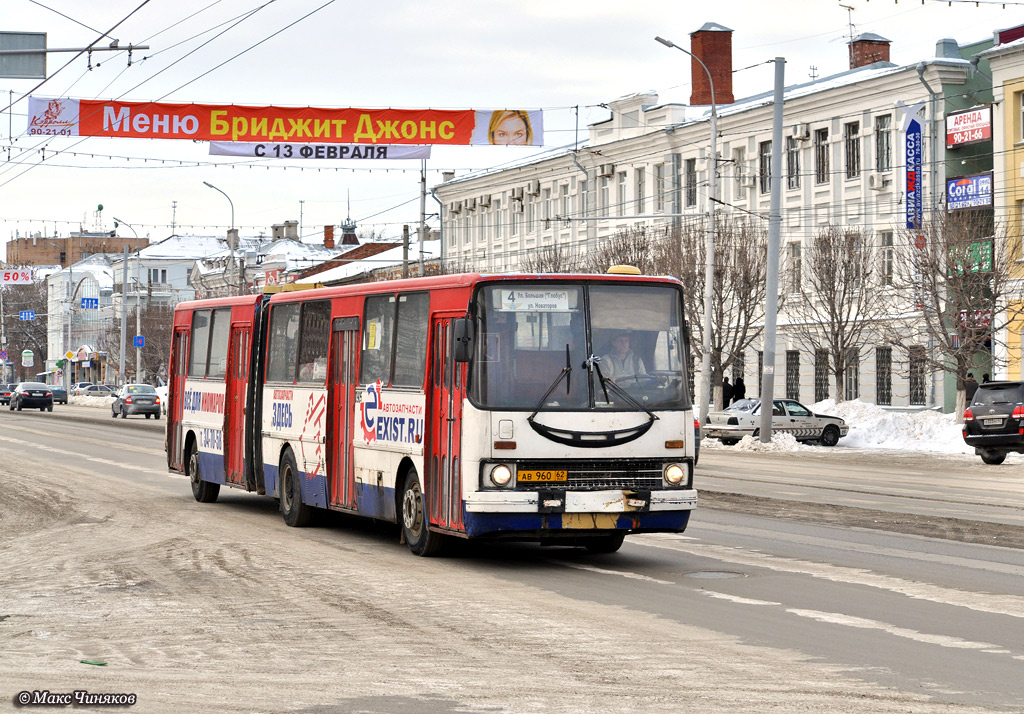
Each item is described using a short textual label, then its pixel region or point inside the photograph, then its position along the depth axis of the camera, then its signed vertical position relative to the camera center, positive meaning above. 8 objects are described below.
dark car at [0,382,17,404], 91.56 -1.22
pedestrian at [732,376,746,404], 49.78 -0.42
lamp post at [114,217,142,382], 81.75 +1.05
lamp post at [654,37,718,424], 42.08 +2.08
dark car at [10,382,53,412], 75.75 -1.28
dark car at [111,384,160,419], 63.53 -1.18
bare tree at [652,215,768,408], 50.19 +3.33
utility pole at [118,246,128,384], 82.75 +2.74
